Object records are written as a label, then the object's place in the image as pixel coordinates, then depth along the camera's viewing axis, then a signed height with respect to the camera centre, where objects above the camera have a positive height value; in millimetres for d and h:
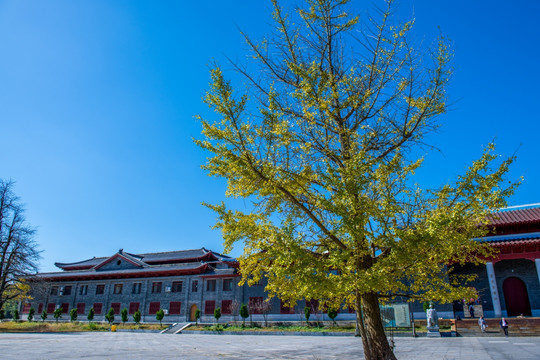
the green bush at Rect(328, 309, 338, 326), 24891 -1699
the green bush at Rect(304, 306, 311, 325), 26406 -1583
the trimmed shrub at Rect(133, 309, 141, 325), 33562 -2409
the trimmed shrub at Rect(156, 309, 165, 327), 32919 -2261
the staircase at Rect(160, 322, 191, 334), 29531 -3250
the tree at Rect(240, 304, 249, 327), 28719 -1801
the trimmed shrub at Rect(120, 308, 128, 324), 34344 -2357
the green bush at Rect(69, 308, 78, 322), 36800 -2455
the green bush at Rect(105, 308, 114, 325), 34562 -2471
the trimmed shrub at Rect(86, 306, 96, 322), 35781 -2457
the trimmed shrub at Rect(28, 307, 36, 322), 39344 -2607
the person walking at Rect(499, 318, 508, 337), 17875 -1760
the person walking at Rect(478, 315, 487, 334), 18688 -1734
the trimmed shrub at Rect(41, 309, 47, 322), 38906 -2682
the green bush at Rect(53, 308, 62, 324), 37097 -2348
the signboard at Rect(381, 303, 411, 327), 19328 -1322
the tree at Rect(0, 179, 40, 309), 28812 +2847
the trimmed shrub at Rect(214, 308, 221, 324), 30500 -1920
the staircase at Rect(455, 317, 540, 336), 18094 -1914
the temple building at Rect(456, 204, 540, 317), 21312 +1349
